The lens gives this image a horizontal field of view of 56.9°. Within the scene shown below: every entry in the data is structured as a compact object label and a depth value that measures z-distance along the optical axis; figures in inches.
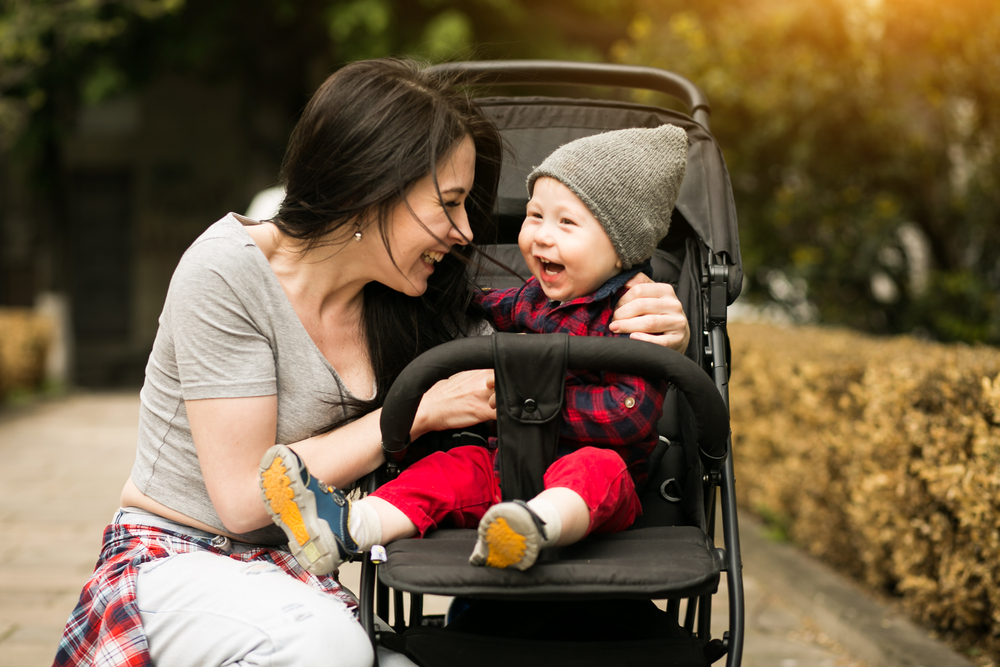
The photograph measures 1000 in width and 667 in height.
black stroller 60.0
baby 62.5
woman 69.1
